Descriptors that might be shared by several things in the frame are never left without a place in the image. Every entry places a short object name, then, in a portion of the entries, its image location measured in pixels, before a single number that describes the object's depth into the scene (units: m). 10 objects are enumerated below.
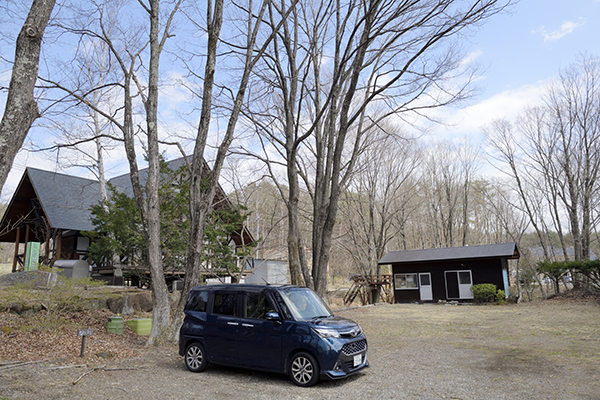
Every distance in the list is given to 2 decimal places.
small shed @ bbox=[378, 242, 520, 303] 22.81
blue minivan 6.16
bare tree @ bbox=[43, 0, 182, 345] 9.95
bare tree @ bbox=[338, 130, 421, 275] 29.12
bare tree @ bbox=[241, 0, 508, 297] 10.91
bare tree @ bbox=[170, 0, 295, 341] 10.09
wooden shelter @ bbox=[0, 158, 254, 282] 18.69
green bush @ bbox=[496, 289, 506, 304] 21.67
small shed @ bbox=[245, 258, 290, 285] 29.88
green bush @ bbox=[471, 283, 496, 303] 22.05
